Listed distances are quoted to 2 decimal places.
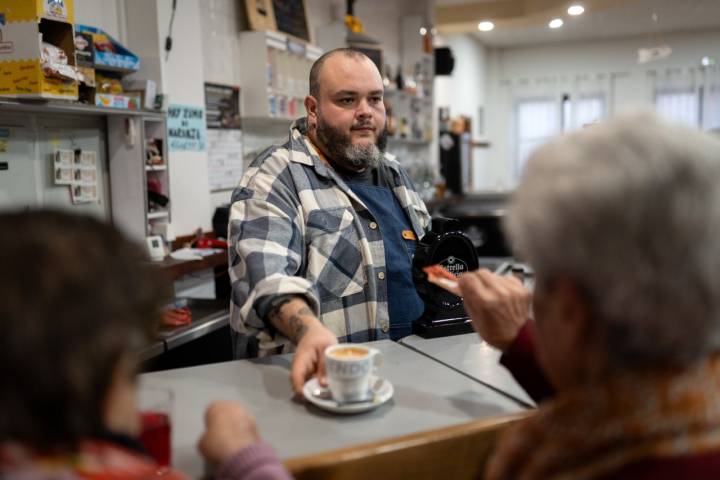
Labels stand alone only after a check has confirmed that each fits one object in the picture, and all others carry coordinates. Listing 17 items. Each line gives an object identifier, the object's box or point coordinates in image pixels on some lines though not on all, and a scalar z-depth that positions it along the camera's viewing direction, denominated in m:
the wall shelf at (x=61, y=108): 2.60
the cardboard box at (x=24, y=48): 2.57
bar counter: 1.16
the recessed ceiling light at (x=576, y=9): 7.29
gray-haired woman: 0.71
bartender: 1.67
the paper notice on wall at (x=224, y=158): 4.23
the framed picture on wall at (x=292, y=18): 4.74
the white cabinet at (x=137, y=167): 3.38
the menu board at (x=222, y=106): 4.16
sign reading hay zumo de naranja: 3.72
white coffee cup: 1.25
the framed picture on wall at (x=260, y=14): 4.39
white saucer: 1.24
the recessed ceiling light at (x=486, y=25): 8.06
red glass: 1.01
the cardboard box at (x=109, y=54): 3.09
